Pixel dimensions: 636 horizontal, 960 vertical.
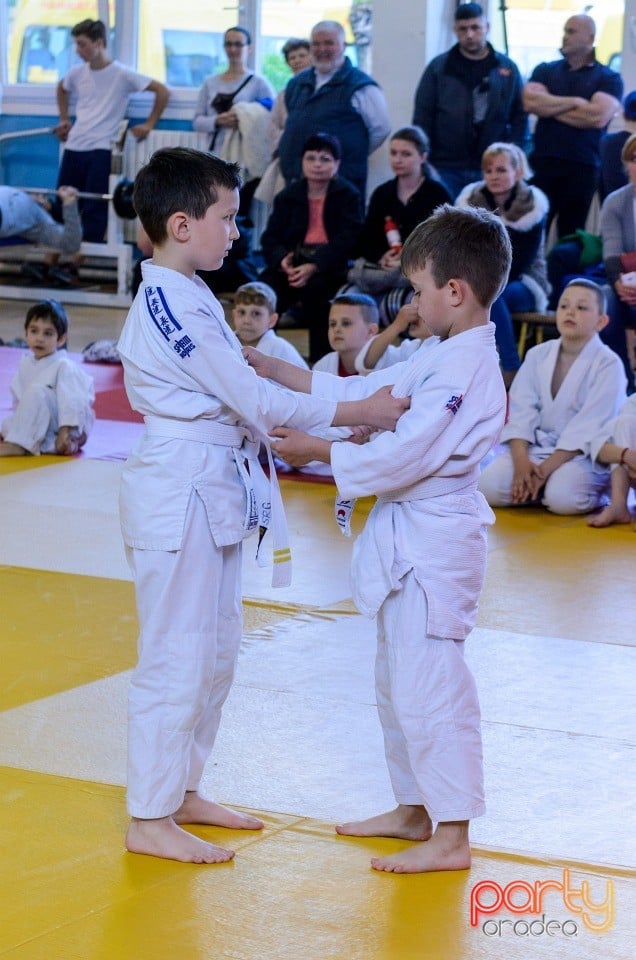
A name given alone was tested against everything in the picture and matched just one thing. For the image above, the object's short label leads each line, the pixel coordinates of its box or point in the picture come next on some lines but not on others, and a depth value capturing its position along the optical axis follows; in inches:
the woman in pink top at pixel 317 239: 673.0
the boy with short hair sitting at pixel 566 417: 453.7
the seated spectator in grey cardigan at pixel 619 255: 598.5
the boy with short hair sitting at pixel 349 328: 488.4
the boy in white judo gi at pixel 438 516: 197.0
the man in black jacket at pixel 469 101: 681.0
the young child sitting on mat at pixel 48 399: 506.9
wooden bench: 627.2
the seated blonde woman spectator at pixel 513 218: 604.1
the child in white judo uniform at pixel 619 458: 437.4
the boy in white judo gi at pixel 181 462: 198.5
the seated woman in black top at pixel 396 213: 642.8
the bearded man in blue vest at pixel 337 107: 717.9
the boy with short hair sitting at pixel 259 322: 491.2
